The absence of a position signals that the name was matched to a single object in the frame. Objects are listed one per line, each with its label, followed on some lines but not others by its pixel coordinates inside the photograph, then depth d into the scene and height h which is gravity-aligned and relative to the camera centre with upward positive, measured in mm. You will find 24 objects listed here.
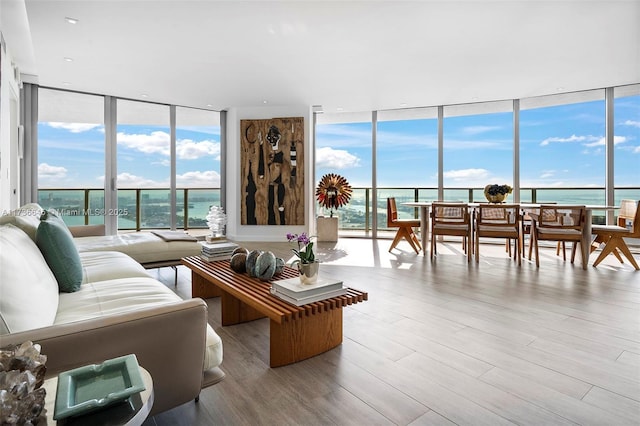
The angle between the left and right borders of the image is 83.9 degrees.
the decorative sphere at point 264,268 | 2436 -393
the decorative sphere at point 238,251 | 2847 -325
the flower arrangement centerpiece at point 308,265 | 2064 -316
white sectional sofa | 1135 -432
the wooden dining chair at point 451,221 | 4957 -146
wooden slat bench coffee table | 1942 -638
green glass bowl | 792 -432
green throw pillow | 1925 -243
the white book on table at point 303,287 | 1997 -440
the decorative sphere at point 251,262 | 2527 -372
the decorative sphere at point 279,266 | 2566 -399
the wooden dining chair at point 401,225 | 5664 -227
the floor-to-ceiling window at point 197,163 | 6973 +952
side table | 798 -471
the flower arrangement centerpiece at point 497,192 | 5070 +268
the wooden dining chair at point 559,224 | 4375 -167
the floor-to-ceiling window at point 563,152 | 6172 +1102
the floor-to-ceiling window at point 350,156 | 7477 +1228
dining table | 4387 -176
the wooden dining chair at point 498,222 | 4646 -153
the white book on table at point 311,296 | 1979 -493
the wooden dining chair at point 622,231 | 4355 -246
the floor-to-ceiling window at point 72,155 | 5715 +928
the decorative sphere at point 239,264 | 2641 -396
